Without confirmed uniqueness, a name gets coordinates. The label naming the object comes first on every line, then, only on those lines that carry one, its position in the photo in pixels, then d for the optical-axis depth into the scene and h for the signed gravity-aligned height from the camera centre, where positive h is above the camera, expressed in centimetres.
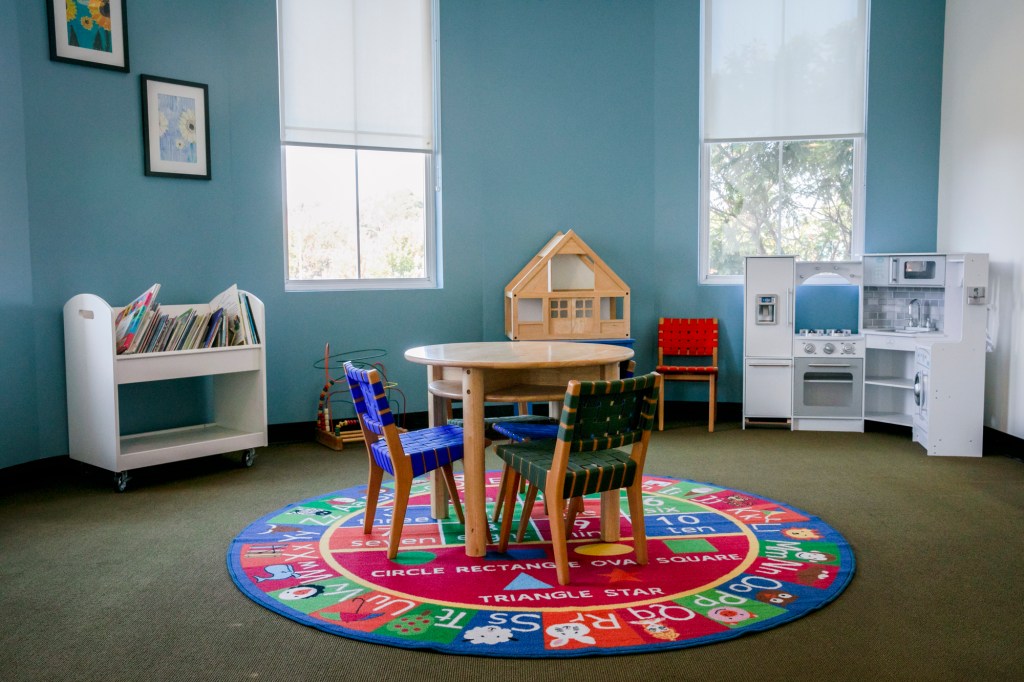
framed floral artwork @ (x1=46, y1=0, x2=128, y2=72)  499 +164
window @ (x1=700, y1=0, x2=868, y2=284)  667 +134
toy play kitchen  606 -39
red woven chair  674 -44
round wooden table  351 -43
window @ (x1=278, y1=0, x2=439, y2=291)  613 +116
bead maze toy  589 -92
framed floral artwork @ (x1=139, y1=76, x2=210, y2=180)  540 +111
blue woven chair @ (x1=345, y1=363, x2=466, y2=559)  335 -72
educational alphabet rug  278 -120
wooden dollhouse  626 -6
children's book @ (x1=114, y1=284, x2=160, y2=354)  468 -20
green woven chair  312 -69
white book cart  465 -66
